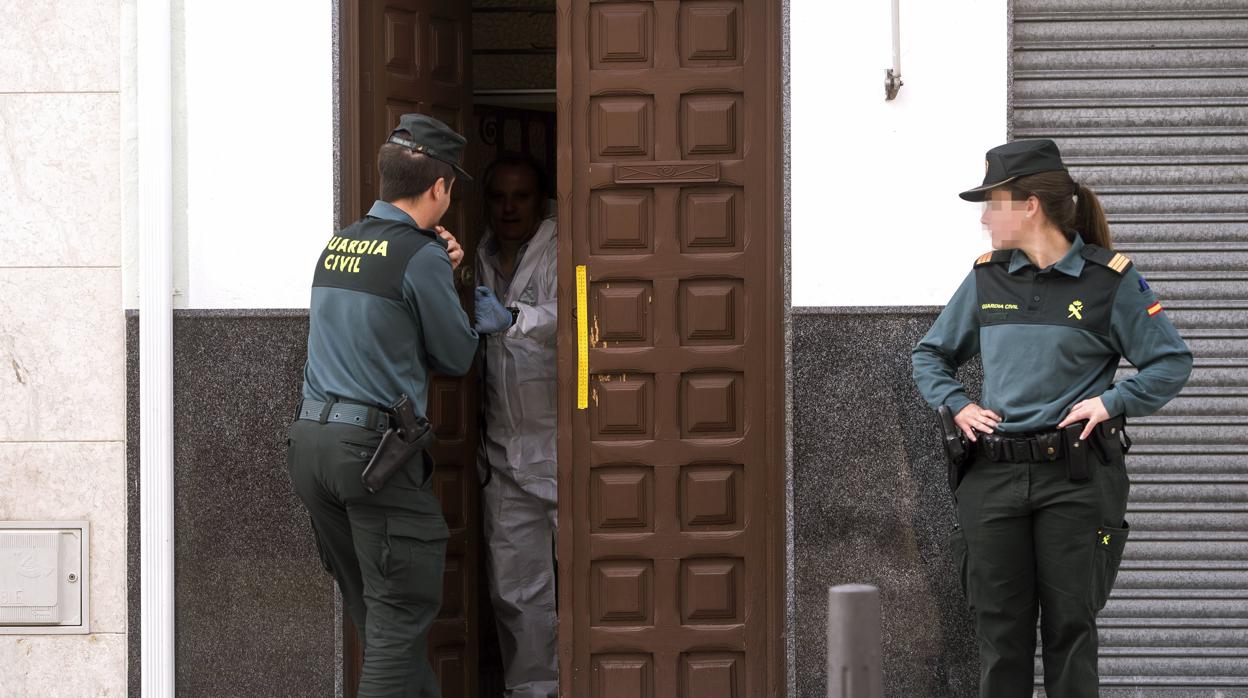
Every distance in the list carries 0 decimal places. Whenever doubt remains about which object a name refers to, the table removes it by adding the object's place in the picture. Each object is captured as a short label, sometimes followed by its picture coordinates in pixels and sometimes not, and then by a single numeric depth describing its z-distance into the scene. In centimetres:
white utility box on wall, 1028
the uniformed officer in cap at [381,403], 845
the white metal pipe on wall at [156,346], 1008
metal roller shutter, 1015
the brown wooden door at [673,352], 1036
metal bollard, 580
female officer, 823
